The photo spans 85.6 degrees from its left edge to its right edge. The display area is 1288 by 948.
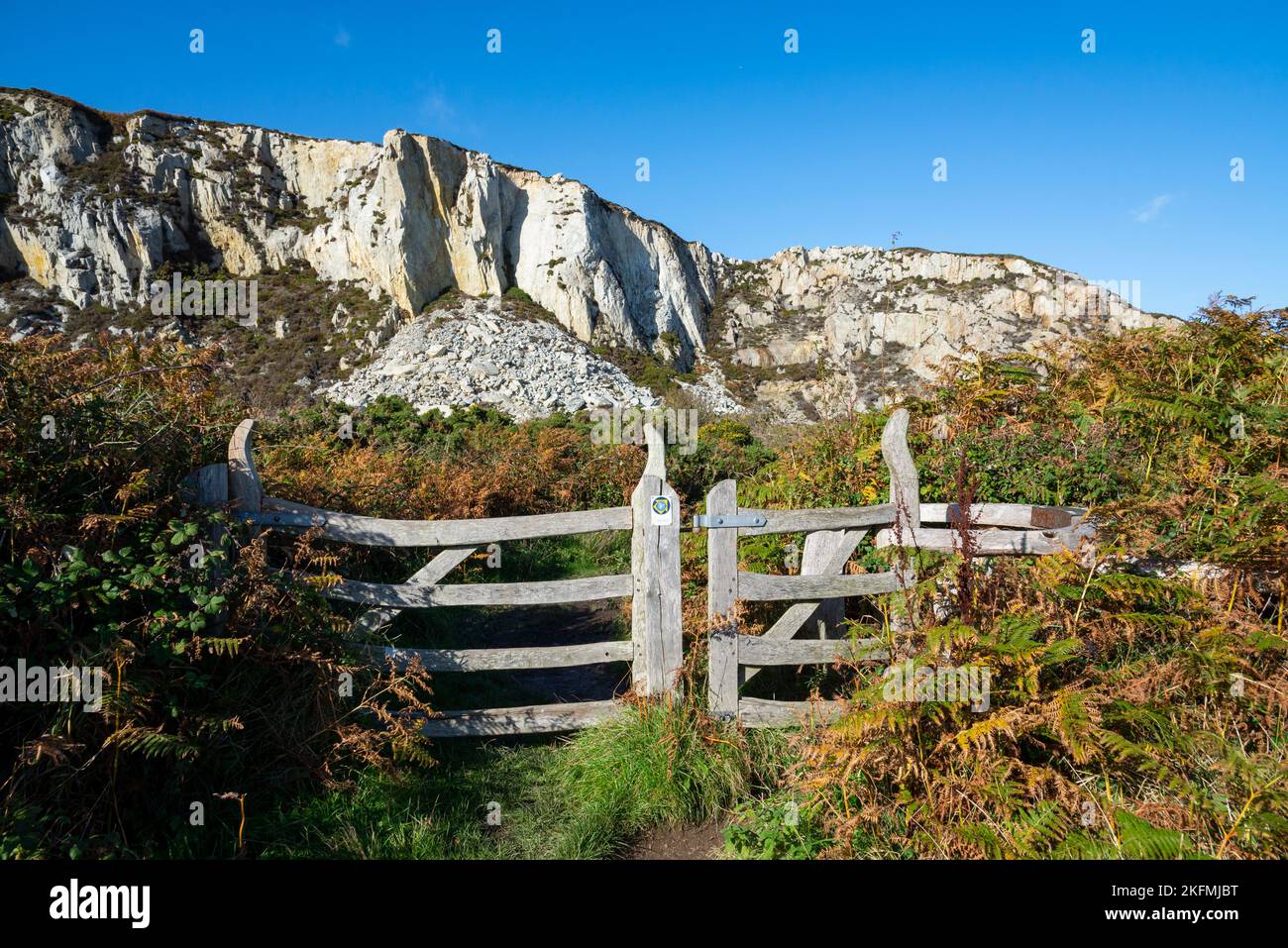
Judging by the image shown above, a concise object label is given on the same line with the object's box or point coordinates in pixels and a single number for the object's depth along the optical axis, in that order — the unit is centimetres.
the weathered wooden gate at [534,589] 438
